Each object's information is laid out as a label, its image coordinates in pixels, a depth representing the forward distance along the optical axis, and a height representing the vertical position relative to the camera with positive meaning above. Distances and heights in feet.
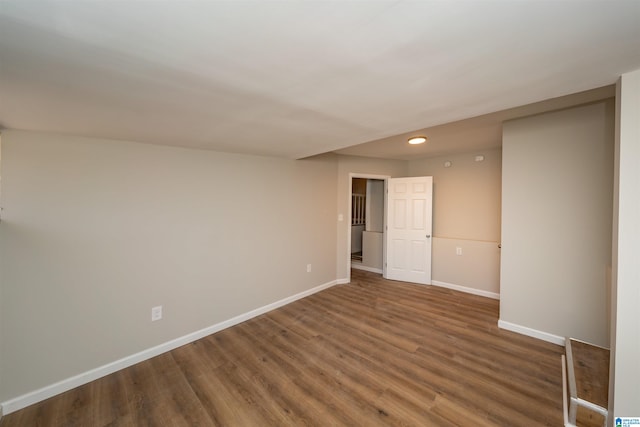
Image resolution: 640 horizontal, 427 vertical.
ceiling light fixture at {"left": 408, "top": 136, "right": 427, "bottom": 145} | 10.60 +3.31
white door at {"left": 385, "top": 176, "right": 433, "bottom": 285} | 14.40 -0.88
